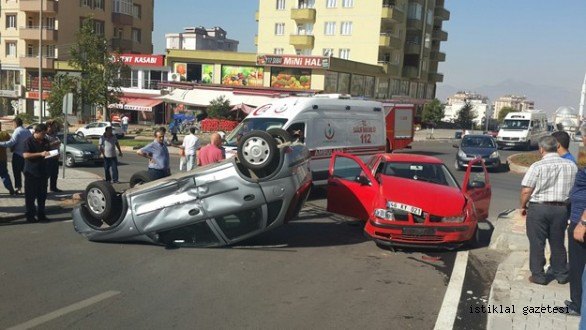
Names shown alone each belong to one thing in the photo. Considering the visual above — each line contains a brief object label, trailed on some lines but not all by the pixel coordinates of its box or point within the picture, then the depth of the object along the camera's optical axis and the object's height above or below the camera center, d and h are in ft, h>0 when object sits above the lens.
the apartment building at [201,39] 376.27 +40.65
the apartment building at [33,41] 180.04 +14.38
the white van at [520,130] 112.57 -3.64
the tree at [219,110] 138.10 -4.13
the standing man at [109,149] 45.09 -5.30
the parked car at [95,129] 111.55 -9.24
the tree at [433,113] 202.93 -1.85
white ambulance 41.96 -2.02
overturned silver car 23.98 -5.01
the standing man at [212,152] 33.76 -3.74
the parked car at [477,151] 70.38 -5.40
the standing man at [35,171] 29.04 -4.92
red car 25.08 -4.71
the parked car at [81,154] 62.18 -8.11
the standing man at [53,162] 38.55 -5.81
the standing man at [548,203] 19.02 -3.20
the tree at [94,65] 110.42 +4.34
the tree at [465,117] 232.94 -3.21
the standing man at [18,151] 37.15 -5.02
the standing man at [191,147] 41.96 -4.36
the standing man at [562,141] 19.45 -0.90
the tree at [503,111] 362.76 +1.01
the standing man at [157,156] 34.71 -4.35
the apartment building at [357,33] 194.70 +26.47
